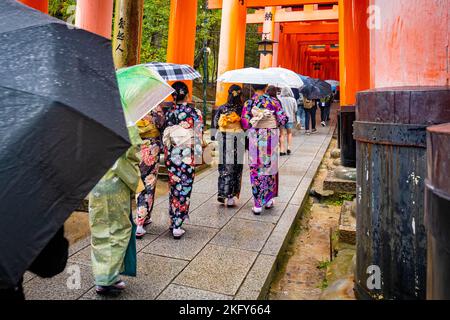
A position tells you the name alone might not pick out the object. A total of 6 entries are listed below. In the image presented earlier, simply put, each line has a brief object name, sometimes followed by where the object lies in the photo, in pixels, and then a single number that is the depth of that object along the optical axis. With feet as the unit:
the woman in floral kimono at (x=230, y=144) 16.46
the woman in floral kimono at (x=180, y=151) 13.29
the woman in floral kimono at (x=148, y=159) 13.38
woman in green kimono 8.96
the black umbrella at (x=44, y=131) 3.88
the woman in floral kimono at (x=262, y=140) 16.19
